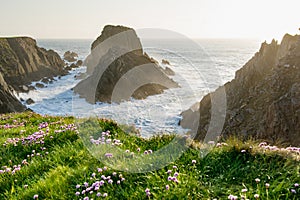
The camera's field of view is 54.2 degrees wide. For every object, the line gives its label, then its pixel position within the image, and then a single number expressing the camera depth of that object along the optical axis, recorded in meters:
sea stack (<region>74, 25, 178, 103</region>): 49.41
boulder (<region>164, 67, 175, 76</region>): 67.69
